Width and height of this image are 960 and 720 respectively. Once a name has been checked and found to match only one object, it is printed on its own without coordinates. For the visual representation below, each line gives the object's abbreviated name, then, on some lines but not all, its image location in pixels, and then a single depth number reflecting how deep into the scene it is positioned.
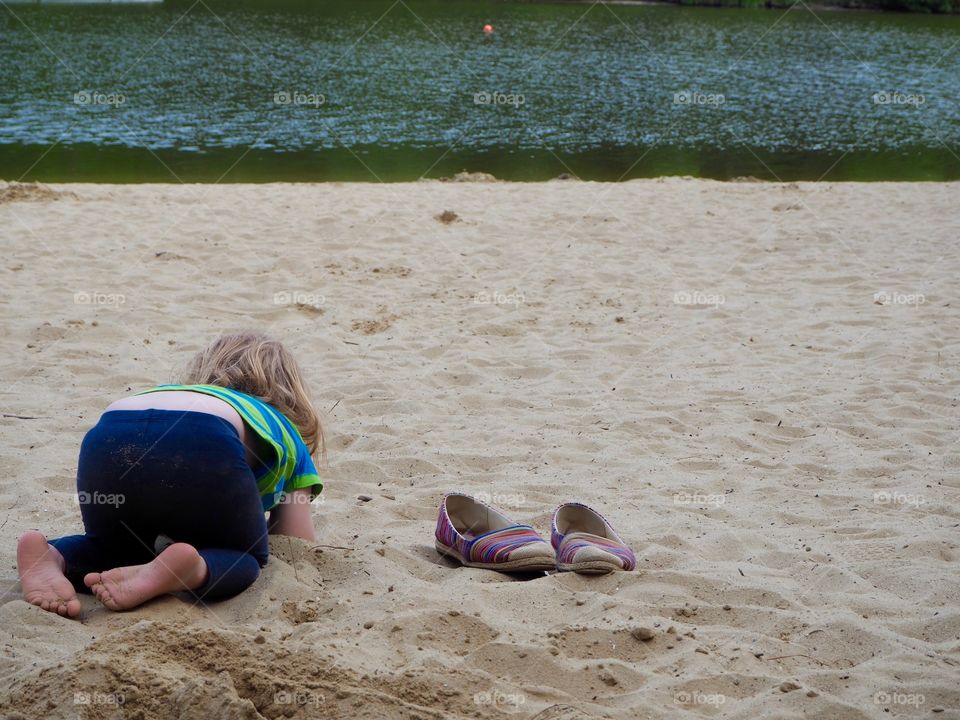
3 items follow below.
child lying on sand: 2.63
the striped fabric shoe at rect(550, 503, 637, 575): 3.04
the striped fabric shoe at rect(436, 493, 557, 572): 3.11
